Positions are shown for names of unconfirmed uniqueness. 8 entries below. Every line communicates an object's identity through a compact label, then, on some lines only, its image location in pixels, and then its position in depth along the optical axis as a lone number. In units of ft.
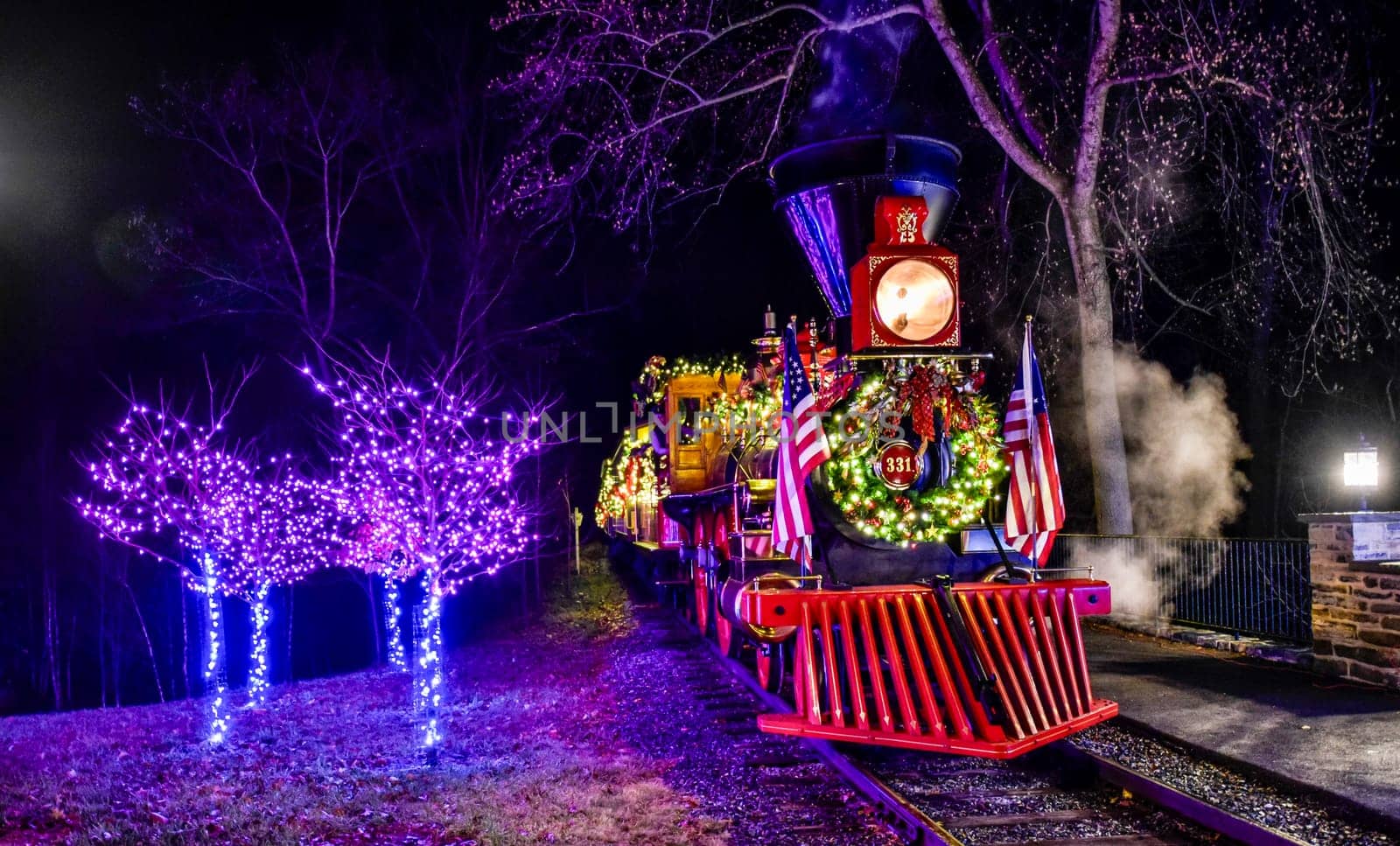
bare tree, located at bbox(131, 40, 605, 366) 53.21
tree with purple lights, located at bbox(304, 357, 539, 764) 37.37
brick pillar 23.98
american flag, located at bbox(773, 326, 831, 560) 20.38
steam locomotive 18.78
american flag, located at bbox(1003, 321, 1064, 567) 21.67
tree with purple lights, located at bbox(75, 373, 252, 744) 41.47
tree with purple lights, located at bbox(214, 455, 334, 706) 41.81
